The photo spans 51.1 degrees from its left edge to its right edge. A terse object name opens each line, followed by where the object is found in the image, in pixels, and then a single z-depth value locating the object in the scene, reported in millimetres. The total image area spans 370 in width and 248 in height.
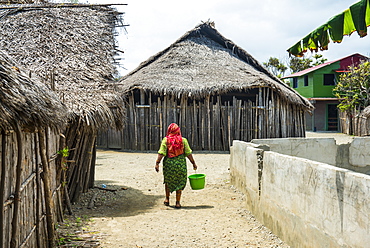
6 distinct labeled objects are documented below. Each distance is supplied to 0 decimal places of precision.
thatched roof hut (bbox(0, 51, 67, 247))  3094
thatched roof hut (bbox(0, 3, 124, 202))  6500
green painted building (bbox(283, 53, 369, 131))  28453
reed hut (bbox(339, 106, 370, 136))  20781
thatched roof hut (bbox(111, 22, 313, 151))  14830
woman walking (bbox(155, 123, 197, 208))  6773
